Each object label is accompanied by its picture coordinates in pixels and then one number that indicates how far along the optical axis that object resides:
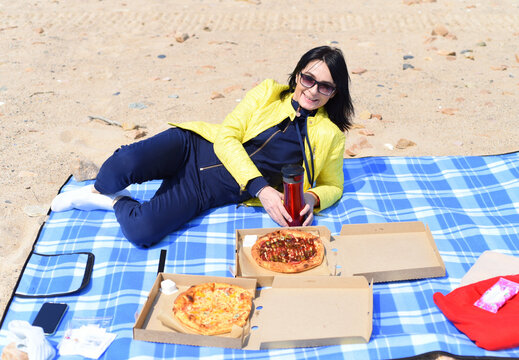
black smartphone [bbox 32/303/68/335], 2.60
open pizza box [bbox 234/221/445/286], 2.87
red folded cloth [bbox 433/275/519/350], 2.42
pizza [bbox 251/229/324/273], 2.84
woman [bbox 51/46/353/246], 3.19
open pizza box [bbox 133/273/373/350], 2.44
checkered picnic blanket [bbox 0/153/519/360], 2.48
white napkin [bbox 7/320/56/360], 2.35
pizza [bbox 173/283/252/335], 2.45
